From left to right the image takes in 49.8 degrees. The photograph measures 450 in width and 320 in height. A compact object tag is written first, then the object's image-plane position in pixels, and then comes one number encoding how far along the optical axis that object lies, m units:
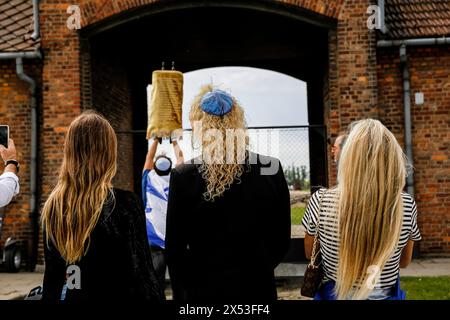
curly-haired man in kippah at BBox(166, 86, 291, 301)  2.32
